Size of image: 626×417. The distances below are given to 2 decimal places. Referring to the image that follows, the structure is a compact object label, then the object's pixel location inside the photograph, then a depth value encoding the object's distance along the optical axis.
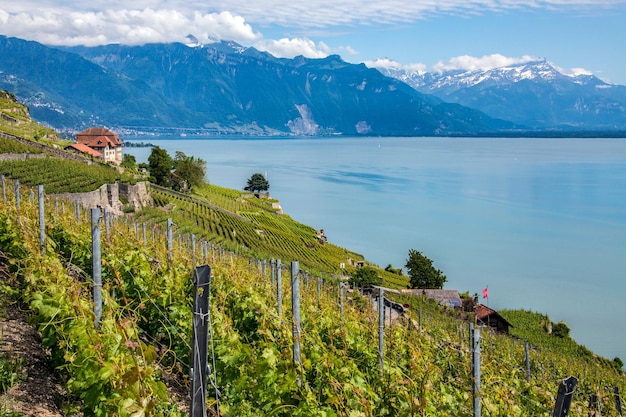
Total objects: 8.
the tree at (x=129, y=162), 64.57
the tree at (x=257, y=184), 80.94
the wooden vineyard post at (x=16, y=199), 11.09
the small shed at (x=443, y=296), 33.56
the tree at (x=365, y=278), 33.84
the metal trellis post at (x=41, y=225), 7.86
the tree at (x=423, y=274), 39.06
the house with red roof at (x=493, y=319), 30.80
